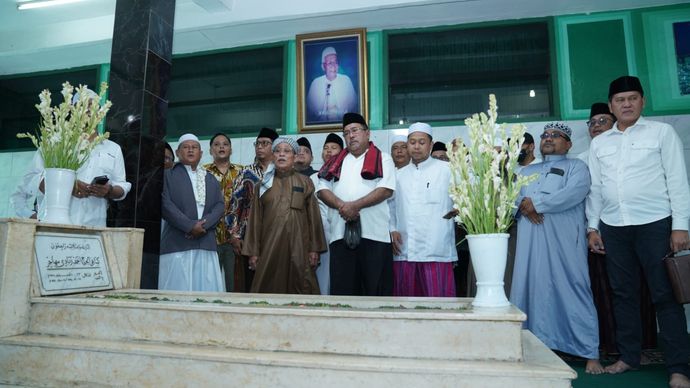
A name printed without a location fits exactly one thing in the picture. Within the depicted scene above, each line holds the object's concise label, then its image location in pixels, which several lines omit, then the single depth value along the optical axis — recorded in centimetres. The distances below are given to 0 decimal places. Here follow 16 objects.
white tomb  148
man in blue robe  299
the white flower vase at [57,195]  221
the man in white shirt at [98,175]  302
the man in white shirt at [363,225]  314
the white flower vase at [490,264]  169
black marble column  338
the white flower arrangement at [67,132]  228
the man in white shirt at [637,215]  260
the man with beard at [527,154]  393
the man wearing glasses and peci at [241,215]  392
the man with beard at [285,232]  330
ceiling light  569
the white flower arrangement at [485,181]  174
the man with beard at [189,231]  348
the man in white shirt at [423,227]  330
